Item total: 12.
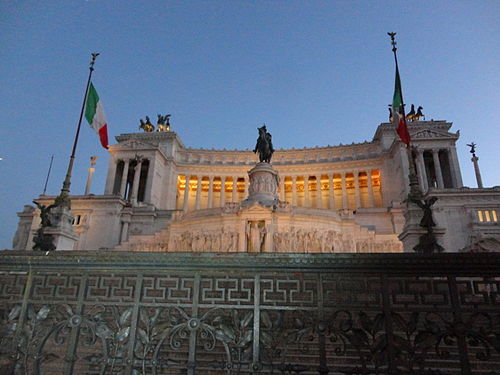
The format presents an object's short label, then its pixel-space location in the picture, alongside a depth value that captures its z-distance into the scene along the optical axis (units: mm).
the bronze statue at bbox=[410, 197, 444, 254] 12144
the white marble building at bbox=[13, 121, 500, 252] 30188
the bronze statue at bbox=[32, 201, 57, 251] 14961
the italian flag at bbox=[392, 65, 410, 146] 18172
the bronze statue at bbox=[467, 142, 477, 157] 49150
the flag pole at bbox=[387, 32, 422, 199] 14078
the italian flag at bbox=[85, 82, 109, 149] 21203
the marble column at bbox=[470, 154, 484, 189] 47406
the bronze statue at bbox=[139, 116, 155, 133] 64375
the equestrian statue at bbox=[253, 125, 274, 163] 34031
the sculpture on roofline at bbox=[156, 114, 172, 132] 64744
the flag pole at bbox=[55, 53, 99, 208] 16547
